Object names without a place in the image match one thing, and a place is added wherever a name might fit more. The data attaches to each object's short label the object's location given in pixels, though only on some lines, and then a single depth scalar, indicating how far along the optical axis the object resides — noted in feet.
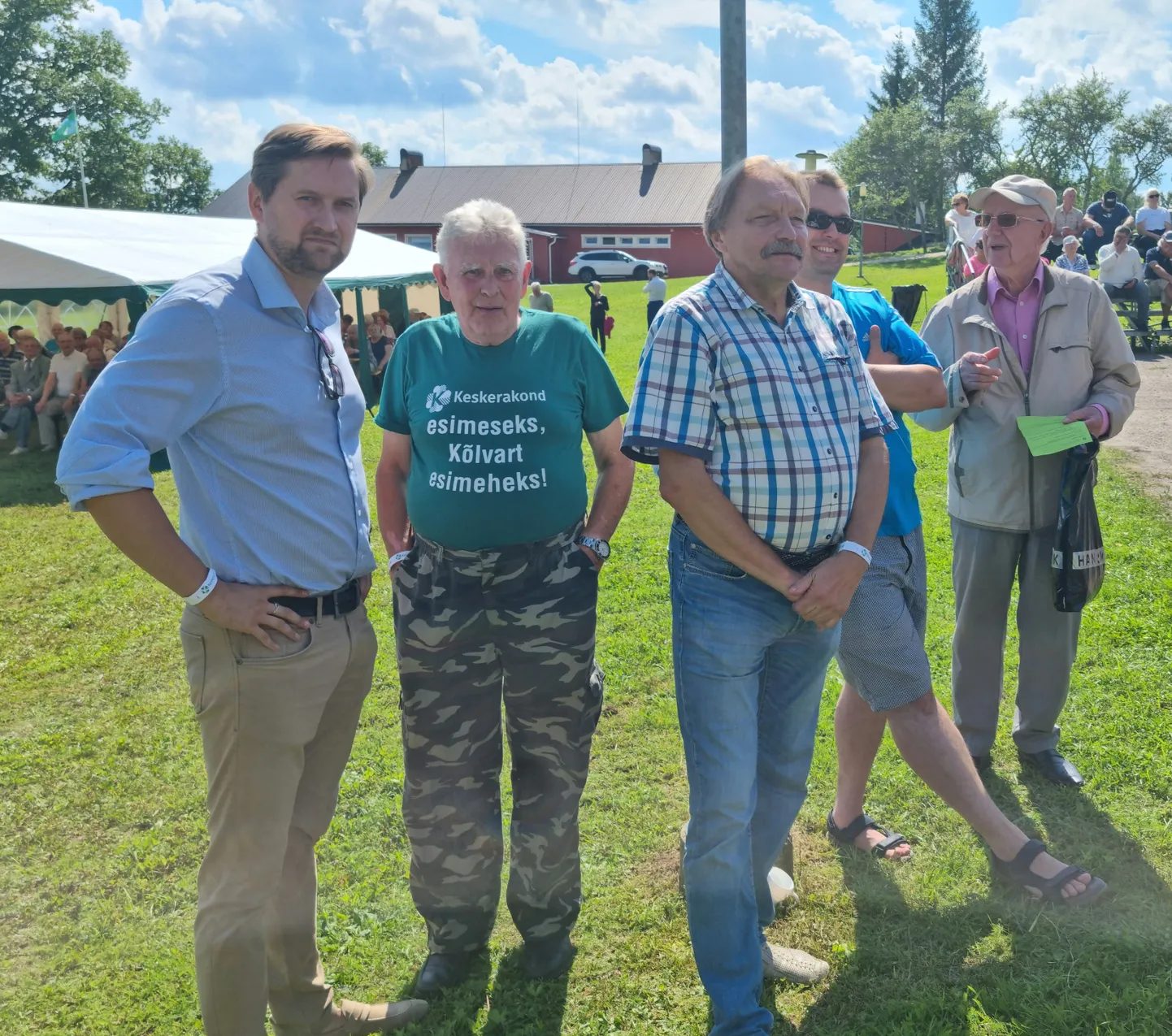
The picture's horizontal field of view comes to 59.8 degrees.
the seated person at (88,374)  39.93
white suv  141.49
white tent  35.63
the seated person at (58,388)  40.29
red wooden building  166.20
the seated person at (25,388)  41.04
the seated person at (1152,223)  52.49
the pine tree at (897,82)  248.93
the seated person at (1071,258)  47.96
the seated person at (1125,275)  45.62
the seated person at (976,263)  34.65
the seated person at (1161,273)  47.62
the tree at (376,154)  294.46
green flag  82.38
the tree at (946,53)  244.42
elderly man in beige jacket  11.98
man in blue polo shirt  9.95
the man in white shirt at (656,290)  78.63
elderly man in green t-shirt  8.98
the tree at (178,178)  207.72
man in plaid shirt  8.18
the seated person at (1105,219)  57.98
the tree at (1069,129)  194.18
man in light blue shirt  6.93
